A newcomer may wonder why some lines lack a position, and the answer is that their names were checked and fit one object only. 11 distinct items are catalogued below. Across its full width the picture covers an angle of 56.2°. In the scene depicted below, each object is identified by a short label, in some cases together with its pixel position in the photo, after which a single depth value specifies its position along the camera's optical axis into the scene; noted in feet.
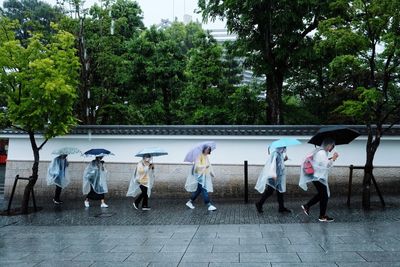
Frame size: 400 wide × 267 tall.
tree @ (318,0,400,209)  30.37
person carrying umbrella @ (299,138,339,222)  28.45
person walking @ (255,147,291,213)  31.81
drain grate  33.45
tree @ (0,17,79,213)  33.71
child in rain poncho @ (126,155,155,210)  35.60
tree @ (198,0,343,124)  41.09
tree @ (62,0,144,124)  48.39
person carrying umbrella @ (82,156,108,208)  37.87
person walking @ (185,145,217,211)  35.04
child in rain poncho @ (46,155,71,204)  39.60
